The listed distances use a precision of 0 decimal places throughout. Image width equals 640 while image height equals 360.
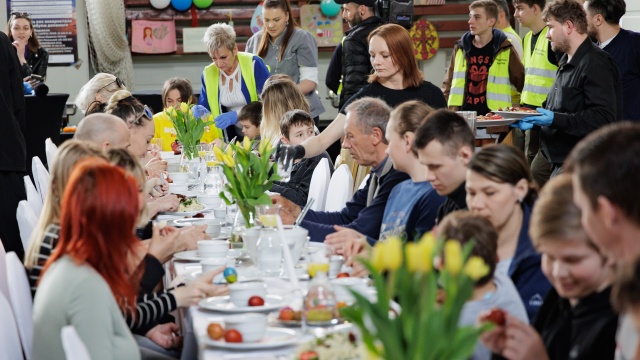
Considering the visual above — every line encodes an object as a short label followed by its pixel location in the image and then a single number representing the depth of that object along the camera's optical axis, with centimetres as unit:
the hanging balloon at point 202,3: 1123
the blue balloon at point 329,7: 1120
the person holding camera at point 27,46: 959
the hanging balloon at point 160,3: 1116
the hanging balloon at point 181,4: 1118
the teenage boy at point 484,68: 777
